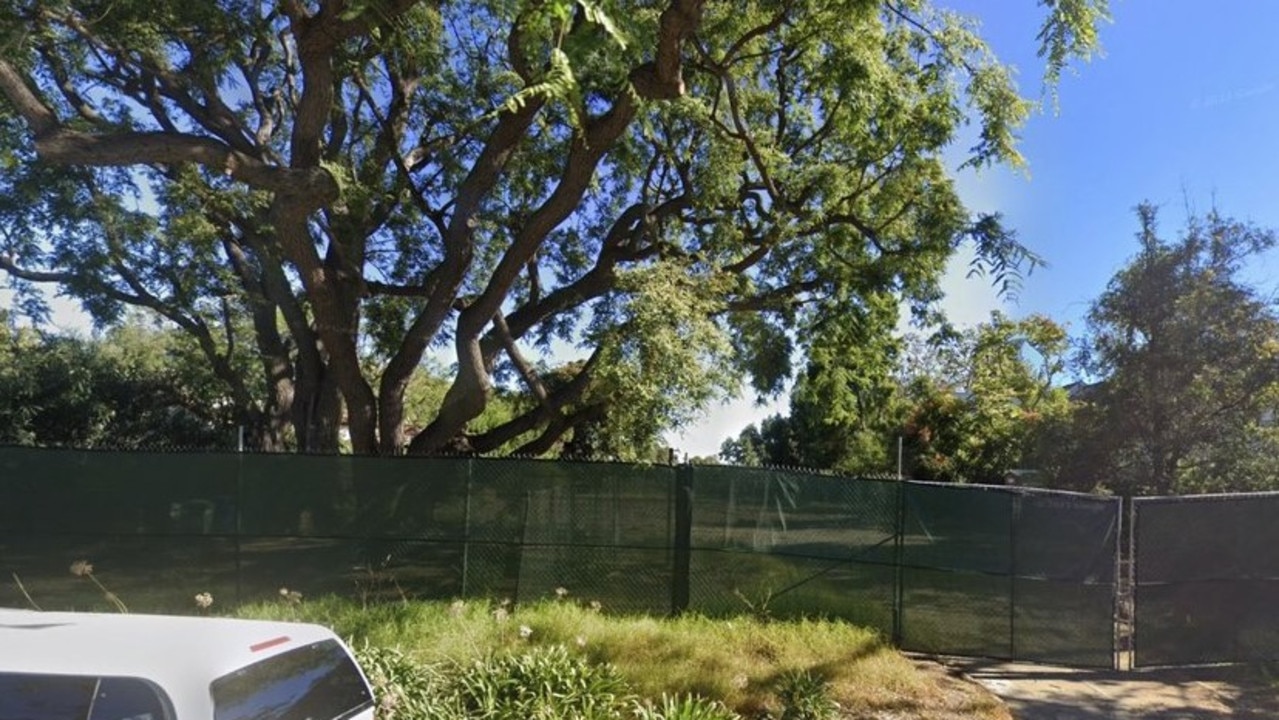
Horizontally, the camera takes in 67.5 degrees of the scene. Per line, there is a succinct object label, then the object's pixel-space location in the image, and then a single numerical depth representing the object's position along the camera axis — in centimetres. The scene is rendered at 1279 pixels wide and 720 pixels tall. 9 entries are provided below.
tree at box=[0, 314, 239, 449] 2195
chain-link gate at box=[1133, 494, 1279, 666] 917
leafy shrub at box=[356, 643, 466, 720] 616
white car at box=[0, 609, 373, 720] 341
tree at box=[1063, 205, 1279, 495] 1209
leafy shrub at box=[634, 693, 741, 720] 617
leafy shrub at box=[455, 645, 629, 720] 636
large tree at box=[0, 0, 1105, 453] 1060
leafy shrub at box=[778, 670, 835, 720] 705
